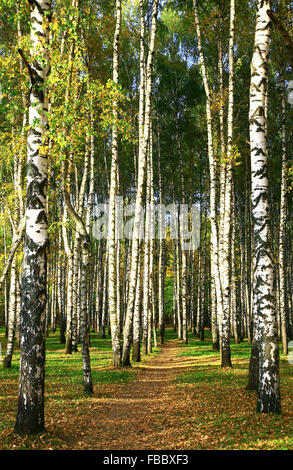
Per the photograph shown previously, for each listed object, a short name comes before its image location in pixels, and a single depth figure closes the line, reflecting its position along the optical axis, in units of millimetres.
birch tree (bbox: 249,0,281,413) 6980
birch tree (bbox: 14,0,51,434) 5906
